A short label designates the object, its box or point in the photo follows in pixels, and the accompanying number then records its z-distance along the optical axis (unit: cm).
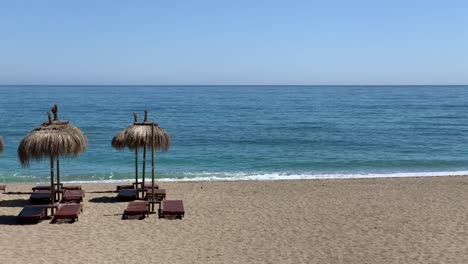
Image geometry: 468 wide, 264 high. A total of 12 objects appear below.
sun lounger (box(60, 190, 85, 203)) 1508
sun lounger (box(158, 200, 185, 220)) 1352
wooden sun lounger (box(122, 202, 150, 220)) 1351
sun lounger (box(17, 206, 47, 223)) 1273
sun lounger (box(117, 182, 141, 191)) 1728
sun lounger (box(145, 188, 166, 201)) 1599
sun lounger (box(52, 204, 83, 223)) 1279
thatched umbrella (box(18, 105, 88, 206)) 1245
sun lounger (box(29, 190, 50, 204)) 1509
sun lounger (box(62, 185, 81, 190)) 1689
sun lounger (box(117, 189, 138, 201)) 1589
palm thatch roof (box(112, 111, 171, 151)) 1488
